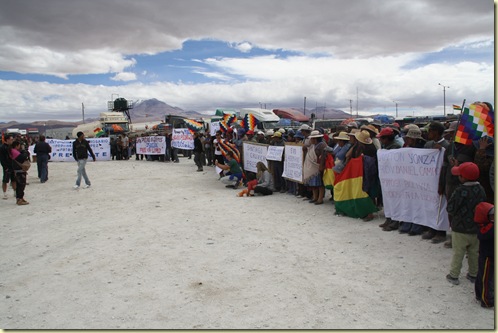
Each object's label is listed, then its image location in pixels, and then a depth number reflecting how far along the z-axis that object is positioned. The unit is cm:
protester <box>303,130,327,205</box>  1007
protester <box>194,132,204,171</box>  1819
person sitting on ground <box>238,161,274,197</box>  1162
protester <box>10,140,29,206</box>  1101
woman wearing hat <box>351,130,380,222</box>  817
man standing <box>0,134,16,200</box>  1109
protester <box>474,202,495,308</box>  408
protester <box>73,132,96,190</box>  1322
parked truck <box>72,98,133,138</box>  3494
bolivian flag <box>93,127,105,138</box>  2988
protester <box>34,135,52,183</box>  1580
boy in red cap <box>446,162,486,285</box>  455
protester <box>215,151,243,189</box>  1316
